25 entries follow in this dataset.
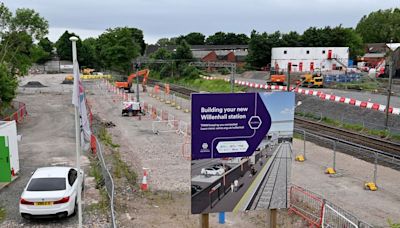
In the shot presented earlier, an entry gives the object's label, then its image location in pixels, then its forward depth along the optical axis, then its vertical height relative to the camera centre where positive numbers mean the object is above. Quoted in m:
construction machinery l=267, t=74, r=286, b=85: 61.50 -2.73
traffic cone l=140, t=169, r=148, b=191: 16.67 -5.02
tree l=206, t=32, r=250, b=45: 167.12 +8.90
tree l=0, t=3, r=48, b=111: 49.16 +2.66
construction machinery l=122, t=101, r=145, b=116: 38.84 -4.63
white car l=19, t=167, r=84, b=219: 12.13 -4.06
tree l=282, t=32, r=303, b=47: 87.56 +4.62
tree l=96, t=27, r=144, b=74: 90.31 +2.24
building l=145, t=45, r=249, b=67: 112.30 +1.49
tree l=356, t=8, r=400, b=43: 121.38 +11.04
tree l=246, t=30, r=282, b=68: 85.19 +3.13
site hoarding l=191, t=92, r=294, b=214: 9.23 -2.01
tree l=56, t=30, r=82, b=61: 134.75 +3.47
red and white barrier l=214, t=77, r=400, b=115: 32.81 -3.46
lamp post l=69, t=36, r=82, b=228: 9.68 -1.49
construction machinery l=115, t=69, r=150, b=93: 64.74 -4.00
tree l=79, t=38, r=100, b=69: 127.52 +0.89
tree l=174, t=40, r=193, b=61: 85.06 +1.69
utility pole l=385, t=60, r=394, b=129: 29.65 -3.35
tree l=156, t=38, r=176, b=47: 175.40 +8.43
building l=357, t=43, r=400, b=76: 76.31 +1.19
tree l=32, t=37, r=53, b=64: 136.23 +4.26
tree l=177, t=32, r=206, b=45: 175.12 +9.46
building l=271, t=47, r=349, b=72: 81.00 +0.77
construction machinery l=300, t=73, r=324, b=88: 56.78 -2.61
